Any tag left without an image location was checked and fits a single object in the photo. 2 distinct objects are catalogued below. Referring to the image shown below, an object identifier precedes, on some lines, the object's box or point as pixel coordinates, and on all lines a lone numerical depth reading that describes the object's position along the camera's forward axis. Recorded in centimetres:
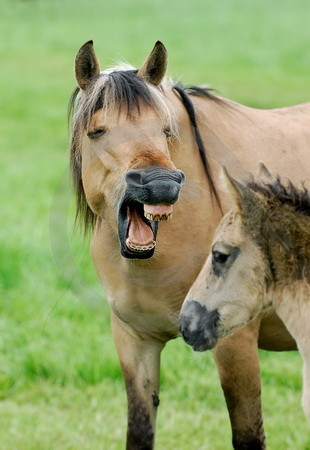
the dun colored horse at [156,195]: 851
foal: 755
